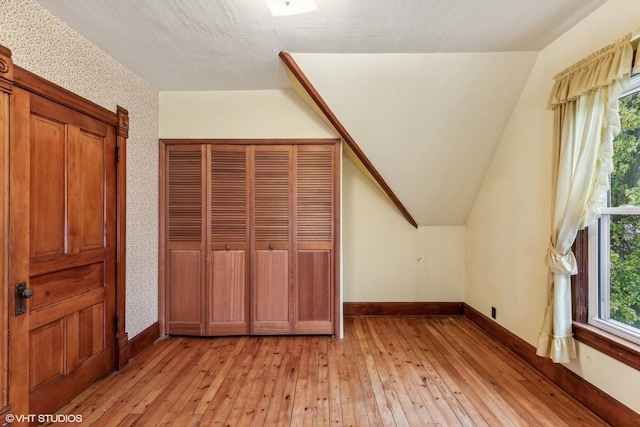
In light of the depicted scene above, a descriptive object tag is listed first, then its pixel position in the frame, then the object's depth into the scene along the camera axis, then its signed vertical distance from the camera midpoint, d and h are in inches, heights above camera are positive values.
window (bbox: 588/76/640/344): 62.5 -7.3
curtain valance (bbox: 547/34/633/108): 56.9 +31.9
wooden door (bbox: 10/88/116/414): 58.7 -8.5
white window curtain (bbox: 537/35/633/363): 59.9 +13.2
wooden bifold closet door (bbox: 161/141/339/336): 106.6 -9.0
